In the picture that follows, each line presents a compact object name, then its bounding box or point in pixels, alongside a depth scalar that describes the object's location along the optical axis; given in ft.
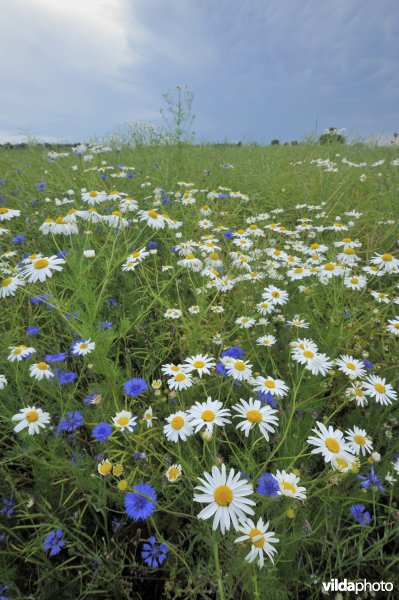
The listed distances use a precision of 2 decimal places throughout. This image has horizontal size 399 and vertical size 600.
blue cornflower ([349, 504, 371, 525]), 1.03
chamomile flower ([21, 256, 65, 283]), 1.50
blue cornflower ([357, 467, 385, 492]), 1.10
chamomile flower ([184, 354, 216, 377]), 1.29
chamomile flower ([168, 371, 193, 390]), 1.22
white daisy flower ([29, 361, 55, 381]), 1.36
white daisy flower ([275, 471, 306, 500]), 0.88
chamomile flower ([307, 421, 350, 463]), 0.99
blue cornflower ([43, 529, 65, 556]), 1.01
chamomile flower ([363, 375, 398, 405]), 1.33
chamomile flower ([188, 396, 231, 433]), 1.00
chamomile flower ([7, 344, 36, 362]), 1.39
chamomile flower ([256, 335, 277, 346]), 1.63
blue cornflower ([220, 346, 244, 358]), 1.46
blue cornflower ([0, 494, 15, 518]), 1.13
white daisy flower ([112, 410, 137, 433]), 1.15
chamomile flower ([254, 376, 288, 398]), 1.19
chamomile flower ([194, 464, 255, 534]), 0.77
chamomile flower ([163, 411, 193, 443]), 1.05
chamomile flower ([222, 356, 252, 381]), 1.24
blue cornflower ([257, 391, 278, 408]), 1.29
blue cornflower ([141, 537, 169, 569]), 0.97
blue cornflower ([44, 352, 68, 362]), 1.42
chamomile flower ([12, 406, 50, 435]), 1.16
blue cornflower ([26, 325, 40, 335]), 1.61
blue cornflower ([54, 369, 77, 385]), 1.36
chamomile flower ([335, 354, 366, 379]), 1.40
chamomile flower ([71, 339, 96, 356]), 1.35
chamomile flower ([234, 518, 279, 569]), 0.79
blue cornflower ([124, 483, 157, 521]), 0.94
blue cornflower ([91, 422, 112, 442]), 1.08
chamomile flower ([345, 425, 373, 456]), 1.13
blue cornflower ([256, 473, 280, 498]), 0.90
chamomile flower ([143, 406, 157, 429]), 1.21
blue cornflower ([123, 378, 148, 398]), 1.27
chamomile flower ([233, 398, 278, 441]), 1.05
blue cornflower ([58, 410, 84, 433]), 1.22
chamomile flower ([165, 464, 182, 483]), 0.95
